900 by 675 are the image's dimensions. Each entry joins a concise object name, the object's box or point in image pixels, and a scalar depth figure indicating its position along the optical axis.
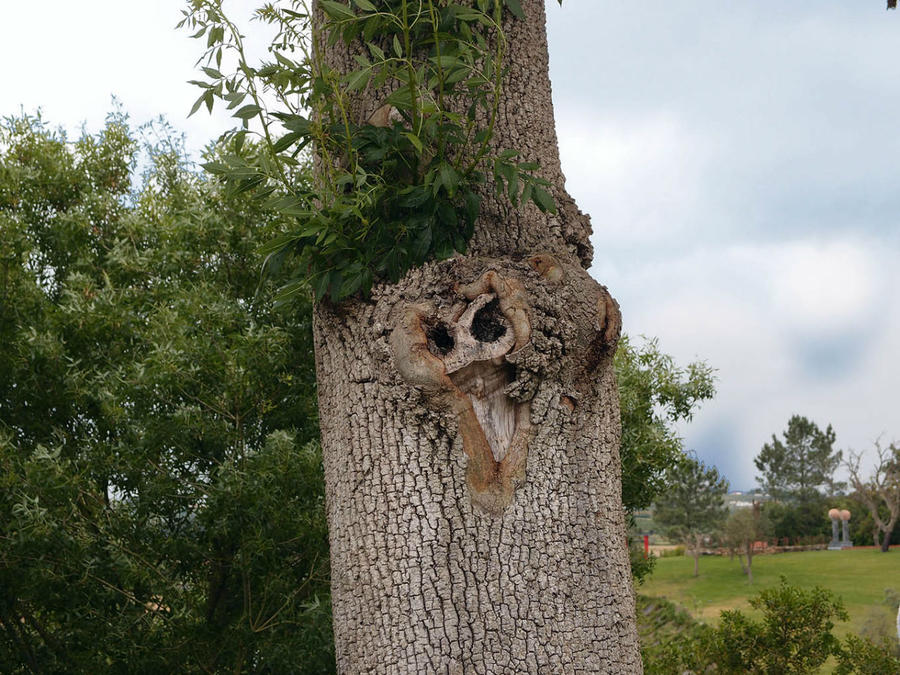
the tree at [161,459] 6.00
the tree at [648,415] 7.47
